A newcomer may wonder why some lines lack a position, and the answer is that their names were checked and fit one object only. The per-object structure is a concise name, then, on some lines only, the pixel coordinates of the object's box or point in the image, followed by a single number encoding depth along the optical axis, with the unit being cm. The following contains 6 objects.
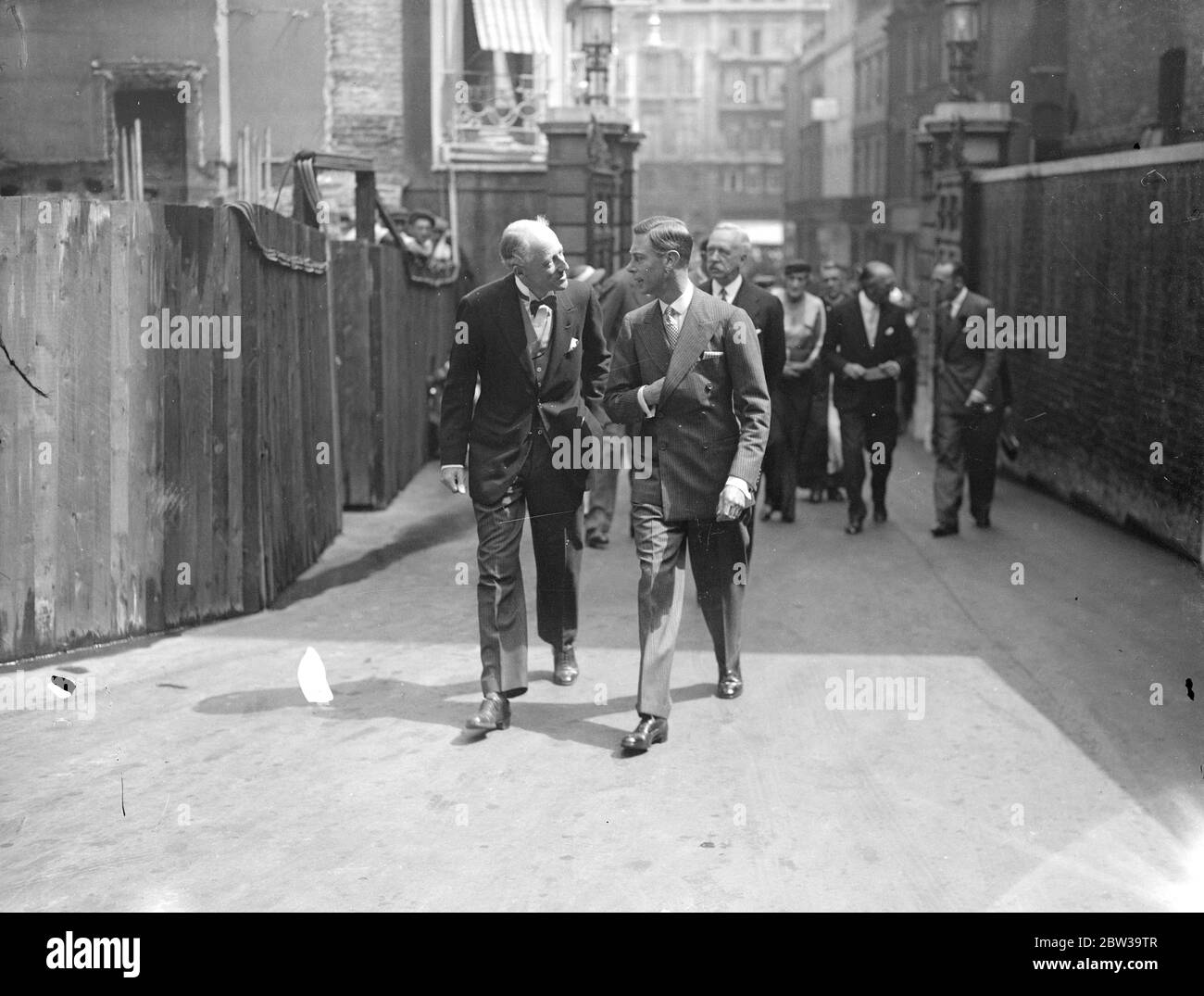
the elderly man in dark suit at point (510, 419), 738
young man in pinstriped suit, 720
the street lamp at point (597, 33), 2108
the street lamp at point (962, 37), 1933
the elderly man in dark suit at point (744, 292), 963
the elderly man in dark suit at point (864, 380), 1299
